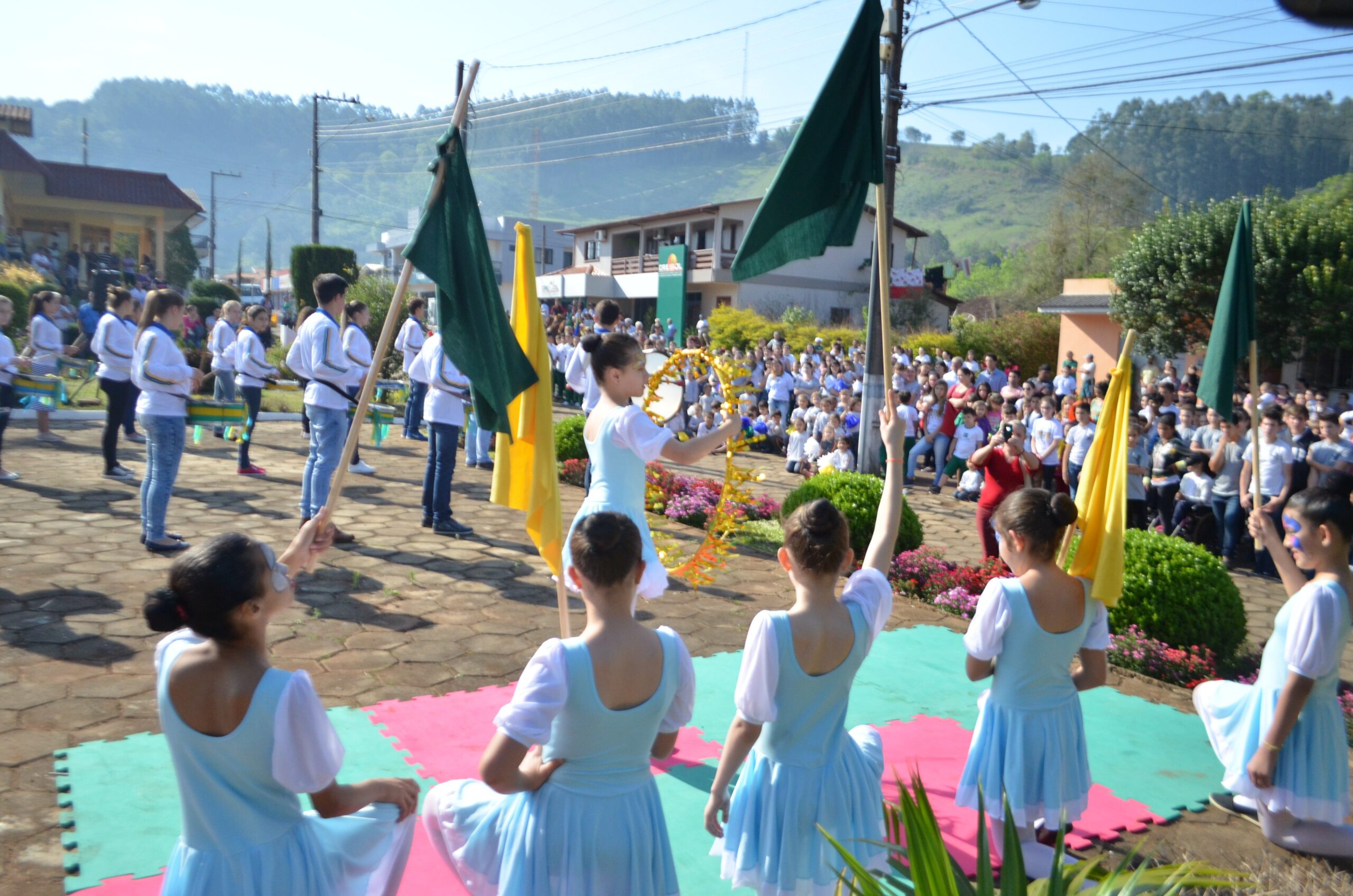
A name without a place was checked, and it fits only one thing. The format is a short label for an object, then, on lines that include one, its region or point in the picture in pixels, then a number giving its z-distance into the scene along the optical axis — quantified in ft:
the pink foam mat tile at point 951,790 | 13.51
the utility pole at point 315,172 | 116.98
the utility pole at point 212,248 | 207.51
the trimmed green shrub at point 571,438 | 41.34
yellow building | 126.82
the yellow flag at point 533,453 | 14.16
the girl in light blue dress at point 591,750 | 8.21
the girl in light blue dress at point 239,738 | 7.70
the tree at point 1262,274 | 64.80
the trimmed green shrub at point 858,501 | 29.25
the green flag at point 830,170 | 12.76
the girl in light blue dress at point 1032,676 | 11.89
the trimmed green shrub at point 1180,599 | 21.68
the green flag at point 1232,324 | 16.01
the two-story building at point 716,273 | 132.87
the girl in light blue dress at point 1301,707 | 12.51
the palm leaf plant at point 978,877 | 8.05
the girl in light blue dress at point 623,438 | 15.02
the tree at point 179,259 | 158.61
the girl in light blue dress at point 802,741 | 9.65
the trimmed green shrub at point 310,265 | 100.22
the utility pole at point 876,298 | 42.50
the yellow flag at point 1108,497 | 13.17
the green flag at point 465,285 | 12.10
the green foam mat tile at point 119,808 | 11.56
